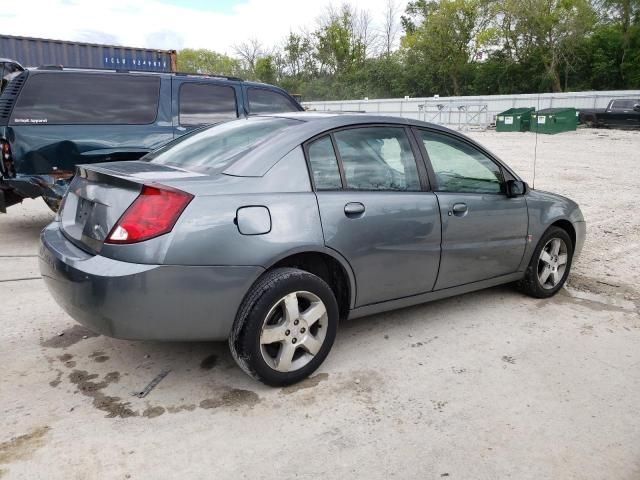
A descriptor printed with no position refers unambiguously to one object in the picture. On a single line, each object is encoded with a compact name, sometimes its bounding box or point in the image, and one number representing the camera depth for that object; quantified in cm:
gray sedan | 272
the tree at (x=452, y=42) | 5381
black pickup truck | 2455
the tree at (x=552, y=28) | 4388
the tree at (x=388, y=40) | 6788
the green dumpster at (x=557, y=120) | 2483
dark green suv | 561
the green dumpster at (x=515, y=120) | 2712
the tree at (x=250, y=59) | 7150
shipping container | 1396
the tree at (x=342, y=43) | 6531
